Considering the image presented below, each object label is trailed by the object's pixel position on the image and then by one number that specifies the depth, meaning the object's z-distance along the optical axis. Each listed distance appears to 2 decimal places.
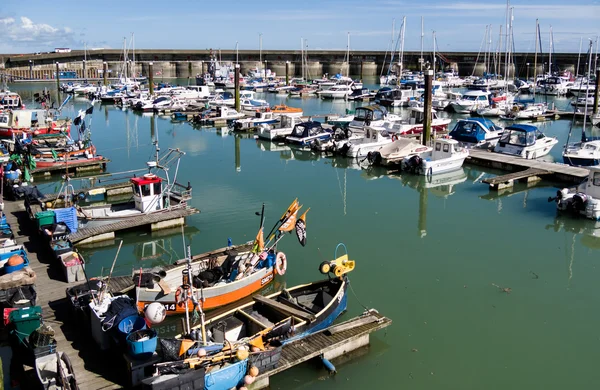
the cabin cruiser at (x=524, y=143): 28.33
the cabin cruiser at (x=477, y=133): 31.36
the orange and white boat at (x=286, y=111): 42.54
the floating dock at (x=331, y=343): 9.87
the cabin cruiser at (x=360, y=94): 62.12
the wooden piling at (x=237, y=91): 44.60
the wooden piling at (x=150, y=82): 58.43
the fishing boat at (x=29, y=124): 34.03
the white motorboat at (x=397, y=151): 27.56
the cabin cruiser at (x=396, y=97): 55.78
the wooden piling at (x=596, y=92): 40.58
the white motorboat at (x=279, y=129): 35.59
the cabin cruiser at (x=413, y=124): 34.69
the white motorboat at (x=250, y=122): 39.72
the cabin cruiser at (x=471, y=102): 50.09
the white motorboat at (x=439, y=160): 26.34
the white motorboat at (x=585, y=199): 19.56
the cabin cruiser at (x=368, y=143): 30.11
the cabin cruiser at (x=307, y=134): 33.41
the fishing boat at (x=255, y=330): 9.12
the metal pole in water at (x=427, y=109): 30.28
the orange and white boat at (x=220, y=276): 12.30
